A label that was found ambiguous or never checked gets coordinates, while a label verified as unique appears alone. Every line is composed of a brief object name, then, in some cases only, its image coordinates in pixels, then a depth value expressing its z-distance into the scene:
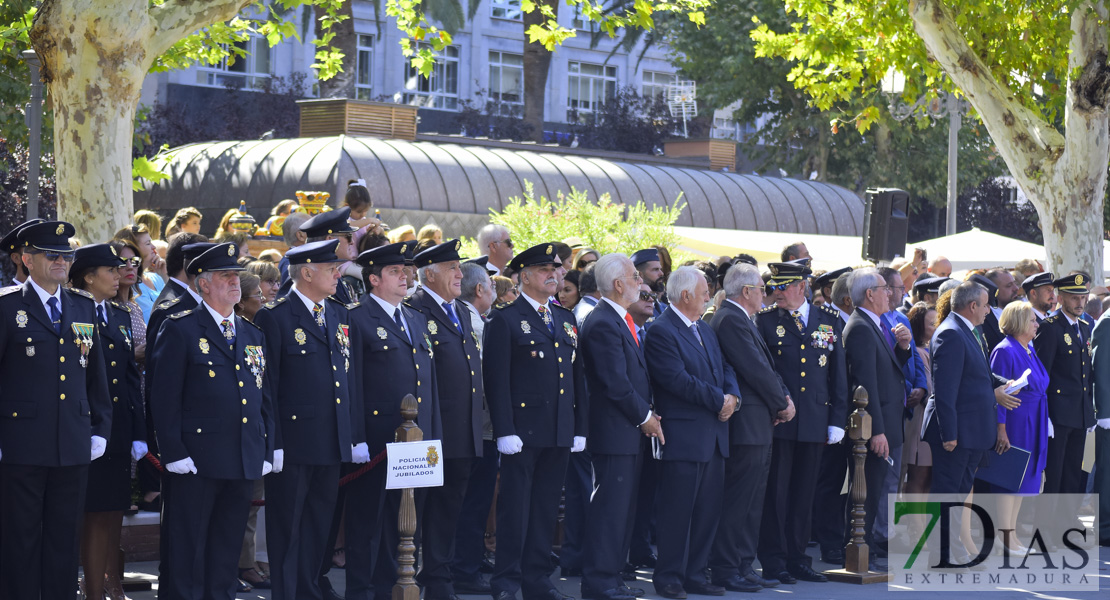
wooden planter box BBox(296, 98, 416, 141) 24.39
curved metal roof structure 22.88
